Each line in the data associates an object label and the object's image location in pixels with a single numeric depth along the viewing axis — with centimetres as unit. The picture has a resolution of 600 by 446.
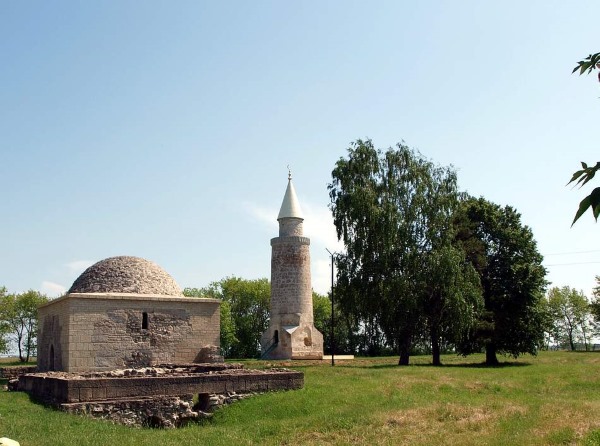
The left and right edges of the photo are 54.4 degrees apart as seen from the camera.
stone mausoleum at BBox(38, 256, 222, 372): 2159
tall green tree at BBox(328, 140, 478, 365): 2645
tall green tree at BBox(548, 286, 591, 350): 6288
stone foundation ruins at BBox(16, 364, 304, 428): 1442
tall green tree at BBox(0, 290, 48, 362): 5453
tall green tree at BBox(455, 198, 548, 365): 2916
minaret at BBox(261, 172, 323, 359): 3569
